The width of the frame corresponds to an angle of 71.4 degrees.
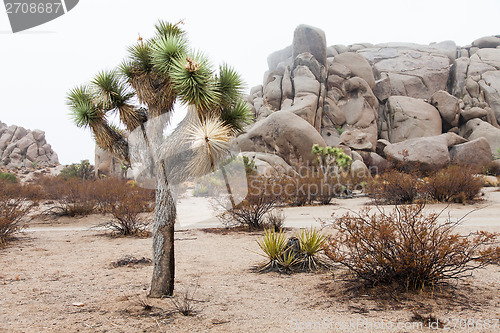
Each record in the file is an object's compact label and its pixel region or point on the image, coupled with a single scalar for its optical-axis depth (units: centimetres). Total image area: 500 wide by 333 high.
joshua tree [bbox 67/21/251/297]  434
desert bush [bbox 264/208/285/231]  994
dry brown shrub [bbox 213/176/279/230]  1062
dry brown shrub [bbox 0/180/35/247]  887
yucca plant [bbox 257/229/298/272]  607
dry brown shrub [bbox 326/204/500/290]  412
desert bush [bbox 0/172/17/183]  2671
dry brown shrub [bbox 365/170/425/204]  1381
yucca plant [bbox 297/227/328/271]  611
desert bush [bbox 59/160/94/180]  3128
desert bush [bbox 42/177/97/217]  1454
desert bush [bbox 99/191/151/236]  1048
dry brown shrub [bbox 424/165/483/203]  1318
